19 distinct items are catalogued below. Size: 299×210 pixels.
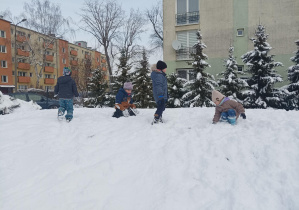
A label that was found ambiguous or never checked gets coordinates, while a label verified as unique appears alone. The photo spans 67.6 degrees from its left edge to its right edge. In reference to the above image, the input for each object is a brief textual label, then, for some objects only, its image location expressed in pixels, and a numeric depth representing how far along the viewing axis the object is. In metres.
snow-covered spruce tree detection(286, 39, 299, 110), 13.91
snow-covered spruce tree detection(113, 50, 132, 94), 17.99
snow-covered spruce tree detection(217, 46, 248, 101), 14.42
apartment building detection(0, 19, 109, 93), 35.69
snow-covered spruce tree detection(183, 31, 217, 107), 14.76
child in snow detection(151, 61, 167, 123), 5.95
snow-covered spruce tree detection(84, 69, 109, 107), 18.59
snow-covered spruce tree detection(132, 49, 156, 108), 16.64
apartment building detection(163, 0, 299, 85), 17.71
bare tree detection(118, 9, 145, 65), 35.56
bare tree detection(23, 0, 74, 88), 33.47
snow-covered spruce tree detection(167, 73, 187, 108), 15.87
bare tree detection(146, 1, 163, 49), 37.75
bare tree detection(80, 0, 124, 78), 31.82
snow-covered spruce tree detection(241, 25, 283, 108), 13.78
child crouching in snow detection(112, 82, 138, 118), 7.29
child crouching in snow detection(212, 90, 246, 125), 5.40
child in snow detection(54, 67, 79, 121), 6.83
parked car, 14.48
